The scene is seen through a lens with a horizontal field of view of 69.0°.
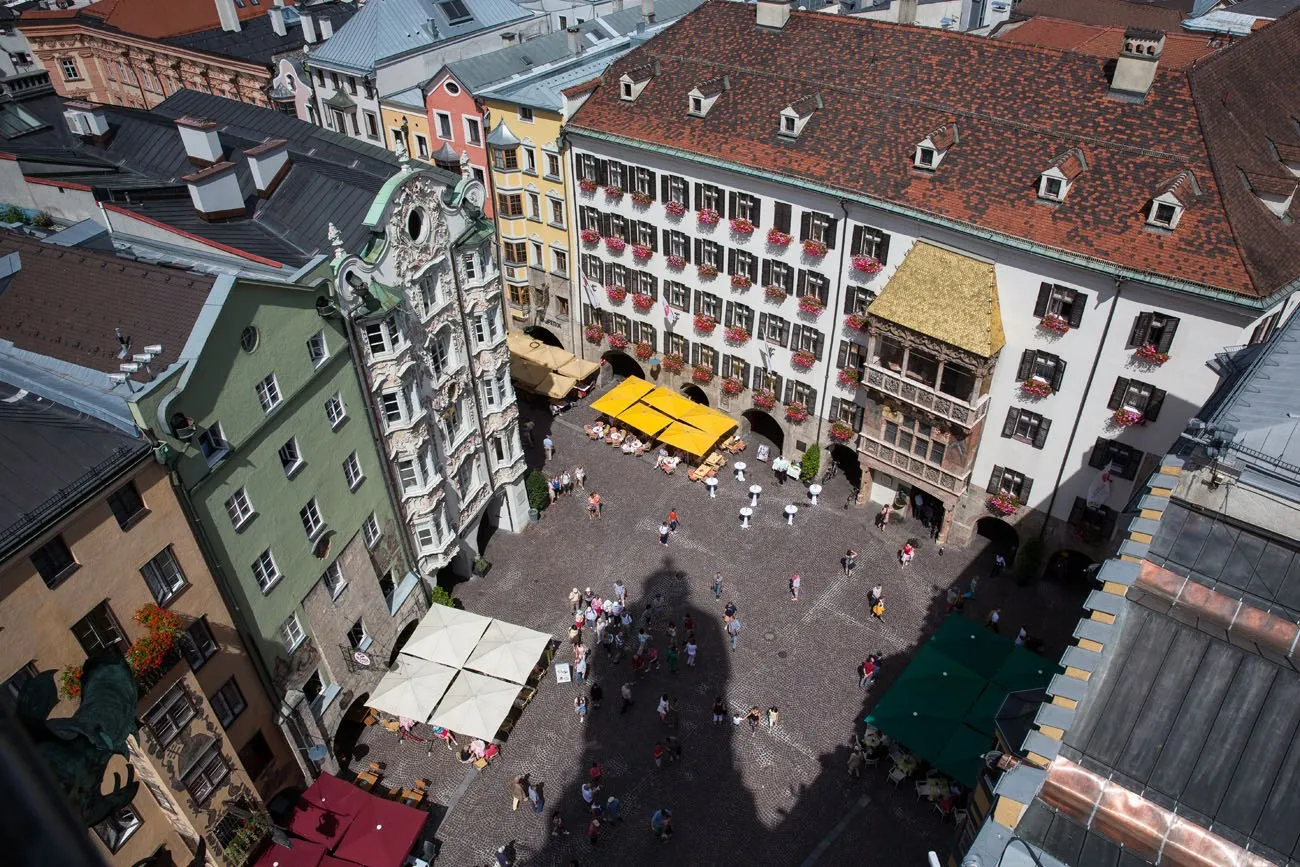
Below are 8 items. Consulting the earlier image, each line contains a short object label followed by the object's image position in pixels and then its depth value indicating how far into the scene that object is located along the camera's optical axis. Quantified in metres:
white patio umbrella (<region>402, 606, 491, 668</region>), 39.81
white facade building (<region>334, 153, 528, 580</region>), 34.59
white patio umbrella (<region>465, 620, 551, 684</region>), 39.31
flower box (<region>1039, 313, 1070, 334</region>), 39.50
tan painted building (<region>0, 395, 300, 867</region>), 22.69
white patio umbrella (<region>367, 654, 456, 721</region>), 38.03
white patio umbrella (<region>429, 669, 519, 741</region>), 37.47
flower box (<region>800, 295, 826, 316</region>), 47.25
